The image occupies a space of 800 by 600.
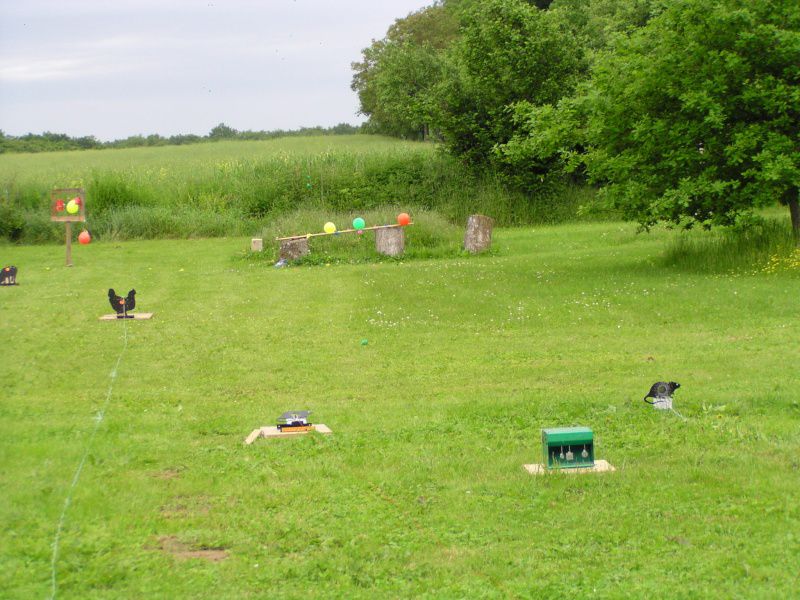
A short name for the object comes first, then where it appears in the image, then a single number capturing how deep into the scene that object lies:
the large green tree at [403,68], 42.25
